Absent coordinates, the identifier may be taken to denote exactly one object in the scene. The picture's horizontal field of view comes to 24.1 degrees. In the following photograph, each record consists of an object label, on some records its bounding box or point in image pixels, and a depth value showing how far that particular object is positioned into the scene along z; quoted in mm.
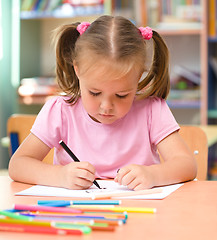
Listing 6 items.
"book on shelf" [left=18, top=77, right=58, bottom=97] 3654
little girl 1166
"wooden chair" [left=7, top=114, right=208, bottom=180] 1498
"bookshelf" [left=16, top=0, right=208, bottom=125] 3389
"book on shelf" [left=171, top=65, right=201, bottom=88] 3482
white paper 1004
